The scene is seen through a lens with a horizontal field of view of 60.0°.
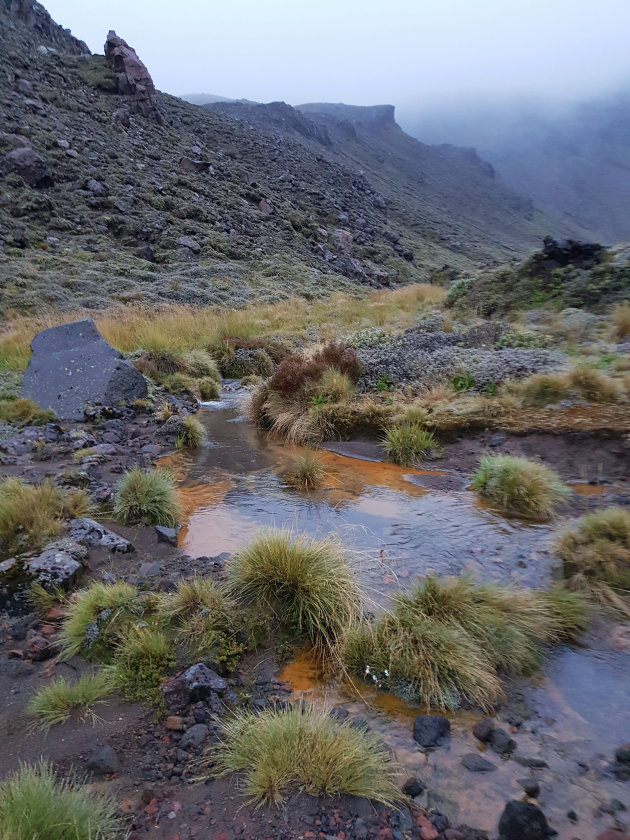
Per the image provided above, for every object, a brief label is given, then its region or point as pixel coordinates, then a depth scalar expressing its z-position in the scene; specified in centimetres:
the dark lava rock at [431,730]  257
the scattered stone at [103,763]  231
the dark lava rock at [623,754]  242
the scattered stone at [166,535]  452
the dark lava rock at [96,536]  425
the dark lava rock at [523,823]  208
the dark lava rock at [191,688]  273
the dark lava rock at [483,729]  258
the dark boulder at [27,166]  2769
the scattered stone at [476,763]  240
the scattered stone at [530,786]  228
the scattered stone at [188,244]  2757
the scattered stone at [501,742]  250
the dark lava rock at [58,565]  365
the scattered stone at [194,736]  250
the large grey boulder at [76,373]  829
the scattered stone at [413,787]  229
